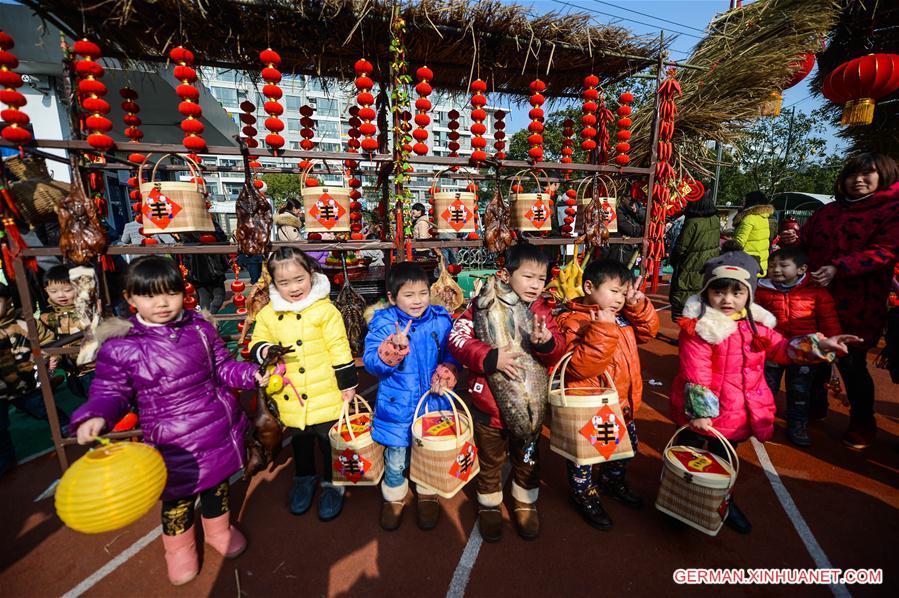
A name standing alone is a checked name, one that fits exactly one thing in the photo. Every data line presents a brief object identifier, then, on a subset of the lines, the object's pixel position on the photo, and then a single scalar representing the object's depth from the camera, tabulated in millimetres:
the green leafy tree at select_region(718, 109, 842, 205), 19984
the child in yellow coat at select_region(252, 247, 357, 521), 2633
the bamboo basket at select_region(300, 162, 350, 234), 3268
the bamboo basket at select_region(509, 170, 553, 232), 3889
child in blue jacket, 2586
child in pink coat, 2479
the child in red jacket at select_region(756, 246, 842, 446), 3270
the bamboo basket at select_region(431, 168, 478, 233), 3662
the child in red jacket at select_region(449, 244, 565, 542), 2311
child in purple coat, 2080
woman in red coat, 3037
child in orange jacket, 2326
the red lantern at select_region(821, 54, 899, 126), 4789
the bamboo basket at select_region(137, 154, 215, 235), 2854
